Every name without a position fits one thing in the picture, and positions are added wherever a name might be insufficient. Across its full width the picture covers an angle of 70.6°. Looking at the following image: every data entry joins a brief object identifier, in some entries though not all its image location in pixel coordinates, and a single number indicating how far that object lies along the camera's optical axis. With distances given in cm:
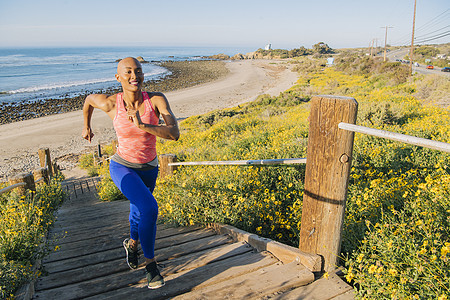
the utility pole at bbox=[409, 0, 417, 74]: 3258
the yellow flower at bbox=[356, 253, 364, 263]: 214
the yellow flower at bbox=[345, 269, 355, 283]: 217
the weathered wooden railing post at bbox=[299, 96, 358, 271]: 229
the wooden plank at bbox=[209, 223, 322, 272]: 255
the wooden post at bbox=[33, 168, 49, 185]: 685
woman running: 263
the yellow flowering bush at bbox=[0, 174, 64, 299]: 244
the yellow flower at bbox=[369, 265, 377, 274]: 199
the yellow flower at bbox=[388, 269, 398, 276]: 192
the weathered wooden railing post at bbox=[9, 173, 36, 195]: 490
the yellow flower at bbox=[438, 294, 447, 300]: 165
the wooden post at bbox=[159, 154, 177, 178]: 553
